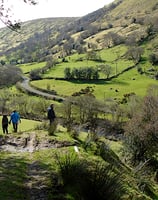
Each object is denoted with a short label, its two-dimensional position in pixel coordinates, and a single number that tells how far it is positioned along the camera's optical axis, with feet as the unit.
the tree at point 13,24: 46.14
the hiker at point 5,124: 73.97
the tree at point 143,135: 112.98
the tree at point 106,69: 439.63
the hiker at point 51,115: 74.29
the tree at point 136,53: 502.79
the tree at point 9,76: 381.19
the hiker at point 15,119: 77.10
